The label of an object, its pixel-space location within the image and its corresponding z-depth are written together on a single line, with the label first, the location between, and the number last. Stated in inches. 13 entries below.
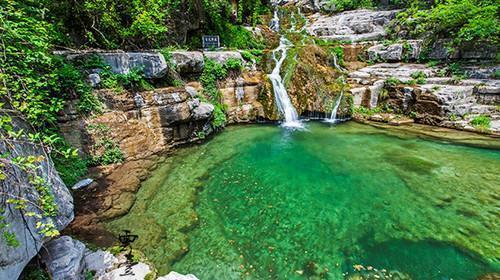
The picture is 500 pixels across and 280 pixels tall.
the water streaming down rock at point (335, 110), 422.0
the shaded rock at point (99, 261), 120.5
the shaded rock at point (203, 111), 309.6
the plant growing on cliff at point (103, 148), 233.8
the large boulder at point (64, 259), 101.9
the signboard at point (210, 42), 439.5
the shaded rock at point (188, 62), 322.3
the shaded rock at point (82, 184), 199.9
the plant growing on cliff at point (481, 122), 331.3
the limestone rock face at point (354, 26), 613.9
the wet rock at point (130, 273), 116.9
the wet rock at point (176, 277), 115.7
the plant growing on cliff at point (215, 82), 365.1
